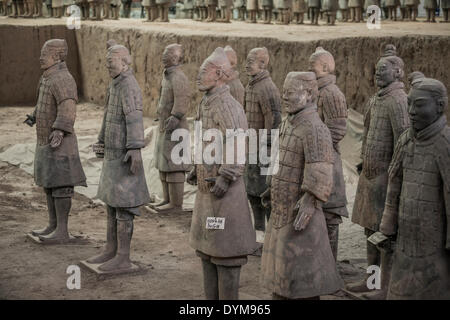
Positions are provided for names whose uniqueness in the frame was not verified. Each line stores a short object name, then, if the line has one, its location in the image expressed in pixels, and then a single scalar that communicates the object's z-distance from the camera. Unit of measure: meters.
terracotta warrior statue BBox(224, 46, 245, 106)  7.38
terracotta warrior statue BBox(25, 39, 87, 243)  6.91
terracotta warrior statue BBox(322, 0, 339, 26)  14.31
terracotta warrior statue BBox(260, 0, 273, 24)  14.88
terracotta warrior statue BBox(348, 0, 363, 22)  14.81
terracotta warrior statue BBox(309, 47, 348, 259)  6.00
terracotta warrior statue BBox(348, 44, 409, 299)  5.50
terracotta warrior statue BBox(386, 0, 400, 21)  14.52
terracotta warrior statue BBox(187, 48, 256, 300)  5.05
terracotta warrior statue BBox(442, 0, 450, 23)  13.35
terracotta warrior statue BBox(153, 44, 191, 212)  8.22
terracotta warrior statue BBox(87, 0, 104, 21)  16.08
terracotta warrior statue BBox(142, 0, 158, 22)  15.84
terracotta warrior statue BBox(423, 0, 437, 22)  13.62
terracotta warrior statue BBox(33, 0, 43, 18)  17.12
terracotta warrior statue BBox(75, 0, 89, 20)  16.50
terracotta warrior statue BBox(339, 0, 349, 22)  15.77
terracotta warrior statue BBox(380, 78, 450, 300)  4.04
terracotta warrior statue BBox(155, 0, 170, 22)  15.70
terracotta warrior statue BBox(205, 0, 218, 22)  15.87
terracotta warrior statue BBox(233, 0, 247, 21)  17.09
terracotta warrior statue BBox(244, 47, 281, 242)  6.87
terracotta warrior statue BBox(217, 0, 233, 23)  15.58
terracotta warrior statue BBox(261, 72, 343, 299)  4.55
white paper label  5.05
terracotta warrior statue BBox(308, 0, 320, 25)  14.31
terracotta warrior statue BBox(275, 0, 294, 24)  14.60
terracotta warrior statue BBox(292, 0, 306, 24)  14.77
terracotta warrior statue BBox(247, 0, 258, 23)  15.41
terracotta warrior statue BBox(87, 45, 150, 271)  6.14
